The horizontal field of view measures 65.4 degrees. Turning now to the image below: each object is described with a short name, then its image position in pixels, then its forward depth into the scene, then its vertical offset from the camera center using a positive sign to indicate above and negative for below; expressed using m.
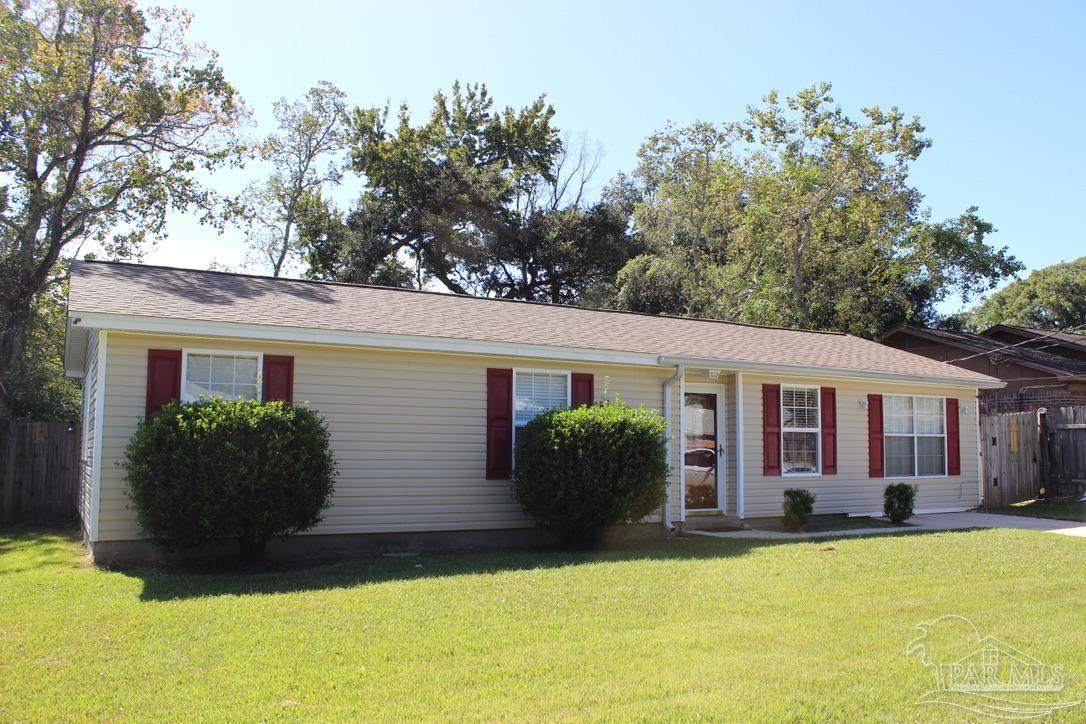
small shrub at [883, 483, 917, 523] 13.09 -0.95
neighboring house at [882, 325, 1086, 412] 20.45 +2.18
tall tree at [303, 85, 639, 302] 29.81 +7.94
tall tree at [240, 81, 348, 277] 30.30 +10.00
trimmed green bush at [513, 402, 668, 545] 9.99 -0.37
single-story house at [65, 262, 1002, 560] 9.19 +0.61
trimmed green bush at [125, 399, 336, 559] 8.24 -0.36
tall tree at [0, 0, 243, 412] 16.48 +6.49
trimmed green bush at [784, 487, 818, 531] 12.27 -0.98
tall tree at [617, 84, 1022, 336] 24.38 +6.03
